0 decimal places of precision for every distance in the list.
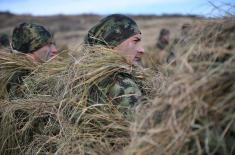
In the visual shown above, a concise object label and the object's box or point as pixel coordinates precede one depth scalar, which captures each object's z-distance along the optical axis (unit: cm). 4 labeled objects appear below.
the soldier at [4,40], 1447
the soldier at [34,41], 797
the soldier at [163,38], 1781
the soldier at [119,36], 553
